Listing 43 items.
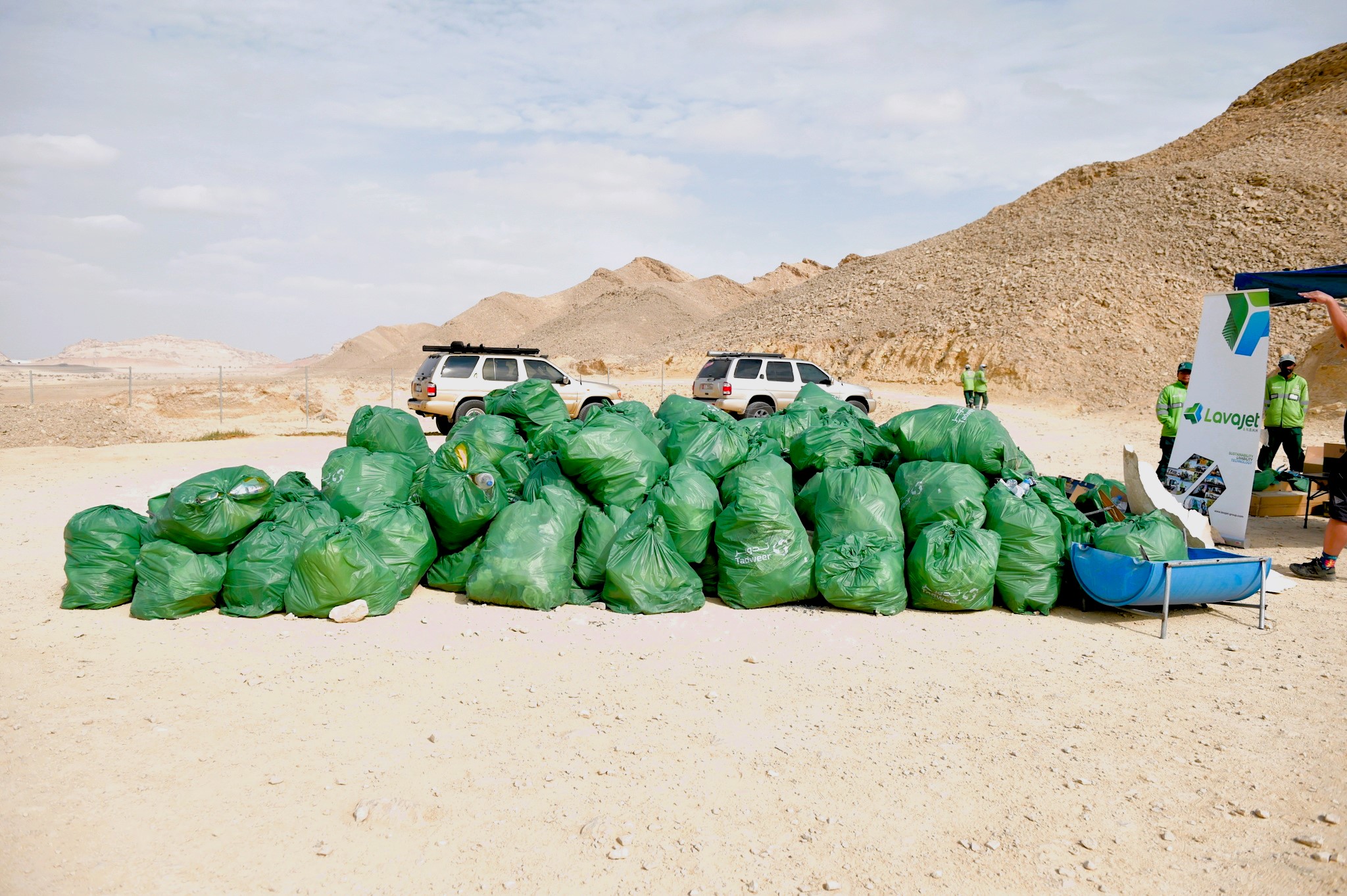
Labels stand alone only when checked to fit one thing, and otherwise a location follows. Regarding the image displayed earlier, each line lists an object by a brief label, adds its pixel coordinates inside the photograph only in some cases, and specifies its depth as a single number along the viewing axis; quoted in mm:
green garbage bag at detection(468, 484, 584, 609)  5008
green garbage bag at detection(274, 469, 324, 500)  5430
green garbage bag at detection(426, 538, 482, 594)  5359
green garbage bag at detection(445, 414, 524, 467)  6168
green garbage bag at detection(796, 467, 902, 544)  5277
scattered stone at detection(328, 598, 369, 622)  4746
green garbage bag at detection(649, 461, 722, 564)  5156
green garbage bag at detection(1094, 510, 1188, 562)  5031
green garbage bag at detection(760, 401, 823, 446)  6500
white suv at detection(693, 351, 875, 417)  15703
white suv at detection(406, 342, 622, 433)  14070
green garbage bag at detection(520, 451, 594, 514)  5555
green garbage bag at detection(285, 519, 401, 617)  4770
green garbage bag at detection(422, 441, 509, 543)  5195
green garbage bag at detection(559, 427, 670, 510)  5562
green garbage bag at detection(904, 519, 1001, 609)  4984
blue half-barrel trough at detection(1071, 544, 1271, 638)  4785
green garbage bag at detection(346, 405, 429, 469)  6516
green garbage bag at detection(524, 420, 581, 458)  5676
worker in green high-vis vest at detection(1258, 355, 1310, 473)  8156
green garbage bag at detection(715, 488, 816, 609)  5086
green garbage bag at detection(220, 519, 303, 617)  4844
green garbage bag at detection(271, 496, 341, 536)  5164
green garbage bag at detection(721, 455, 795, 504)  5219
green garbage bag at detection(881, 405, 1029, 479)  5691
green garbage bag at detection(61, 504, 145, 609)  4949
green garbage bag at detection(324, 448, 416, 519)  5625
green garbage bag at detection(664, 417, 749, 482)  5789
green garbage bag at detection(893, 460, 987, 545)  5238
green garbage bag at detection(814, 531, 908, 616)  4992
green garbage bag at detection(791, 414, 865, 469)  5773
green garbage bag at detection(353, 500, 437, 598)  5070
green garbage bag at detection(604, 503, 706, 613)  4984
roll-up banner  6812
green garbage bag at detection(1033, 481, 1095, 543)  5297
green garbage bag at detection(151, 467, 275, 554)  4801
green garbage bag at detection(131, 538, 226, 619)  4805
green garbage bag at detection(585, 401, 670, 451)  6451
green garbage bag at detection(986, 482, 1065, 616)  5102
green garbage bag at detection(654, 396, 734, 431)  6789
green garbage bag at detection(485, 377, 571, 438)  6770
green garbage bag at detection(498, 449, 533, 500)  5895
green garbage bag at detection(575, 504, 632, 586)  5227
